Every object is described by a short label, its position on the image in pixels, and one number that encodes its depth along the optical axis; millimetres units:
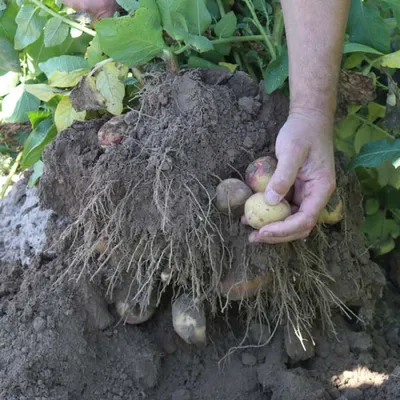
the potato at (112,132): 1839
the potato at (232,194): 1708
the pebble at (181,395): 1804
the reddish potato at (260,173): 1691
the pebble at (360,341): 1926
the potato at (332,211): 1810
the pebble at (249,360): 1884
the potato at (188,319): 1826
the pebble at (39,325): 1834
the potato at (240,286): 1781
